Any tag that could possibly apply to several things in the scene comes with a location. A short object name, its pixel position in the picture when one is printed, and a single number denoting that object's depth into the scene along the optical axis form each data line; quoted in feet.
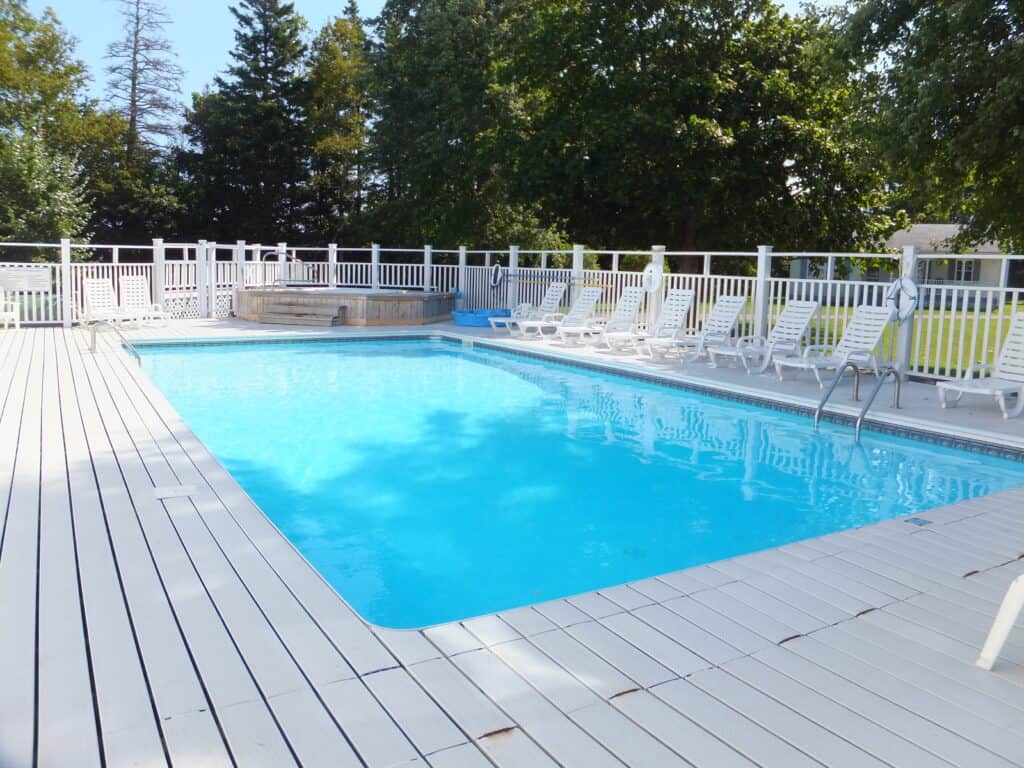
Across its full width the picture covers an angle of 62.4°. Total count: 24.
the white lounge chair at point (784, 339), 30.45
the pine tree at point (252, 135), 90.68
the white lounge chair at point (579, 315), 41.55
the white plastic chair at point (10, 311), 39.07
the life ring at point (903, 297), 25.68
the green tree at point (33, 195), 69.10
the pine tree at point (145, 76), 92.63
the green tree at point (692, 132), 55.06
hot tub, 49.06
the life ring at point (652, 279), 38.73
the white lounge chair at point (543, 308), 44.57
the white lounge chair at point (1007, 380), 22.84
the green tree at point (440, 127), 76.64
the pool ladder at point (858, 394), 22.21
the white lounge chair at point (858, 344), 27.17
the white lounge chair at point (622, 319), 38.52
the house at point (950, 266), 111.96
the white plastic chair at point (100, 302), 39.06
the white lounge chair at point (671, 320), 35.81
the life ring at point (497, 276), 51.03
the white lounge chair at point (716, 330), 34.19
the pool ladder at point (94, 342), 32.57
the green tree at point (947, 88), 34.04
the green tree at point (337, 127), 92.89
